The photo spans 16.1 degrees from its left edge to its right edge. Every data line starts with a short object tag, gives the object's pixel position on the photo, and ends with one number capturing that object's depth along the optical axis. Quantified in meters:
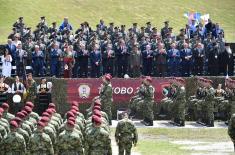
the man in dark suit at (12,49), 45.69
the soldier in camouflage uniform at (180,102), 43.78
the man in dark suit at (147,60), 46.94
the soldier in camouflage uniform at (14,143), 27.70
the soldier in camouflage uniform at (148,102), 43.16
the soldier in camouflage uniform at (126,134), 32.22
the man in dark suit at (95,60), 46.09
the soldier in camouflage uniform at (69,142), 27.59
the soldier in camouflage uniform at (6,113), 32.86
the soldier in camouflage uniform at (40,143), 27.39
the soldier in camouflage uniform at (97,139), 28.52
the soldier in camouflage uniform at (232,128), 33.06
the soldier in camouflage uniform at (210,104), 43.75
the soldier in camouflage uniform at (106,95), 41.62
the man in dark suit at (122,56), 46.81
